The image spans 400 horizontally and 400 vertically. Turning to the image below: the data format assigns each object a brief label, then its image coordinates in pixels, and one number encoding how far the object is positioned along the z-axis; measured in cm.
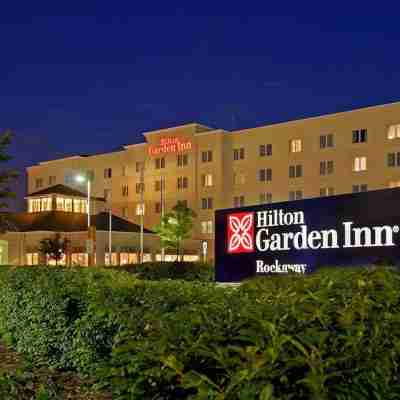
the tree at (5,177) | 2862
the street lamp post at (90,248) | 2695
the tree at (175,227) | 6606
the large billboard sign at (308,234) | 1368
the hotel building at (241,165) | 5981
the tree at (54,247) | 5838
